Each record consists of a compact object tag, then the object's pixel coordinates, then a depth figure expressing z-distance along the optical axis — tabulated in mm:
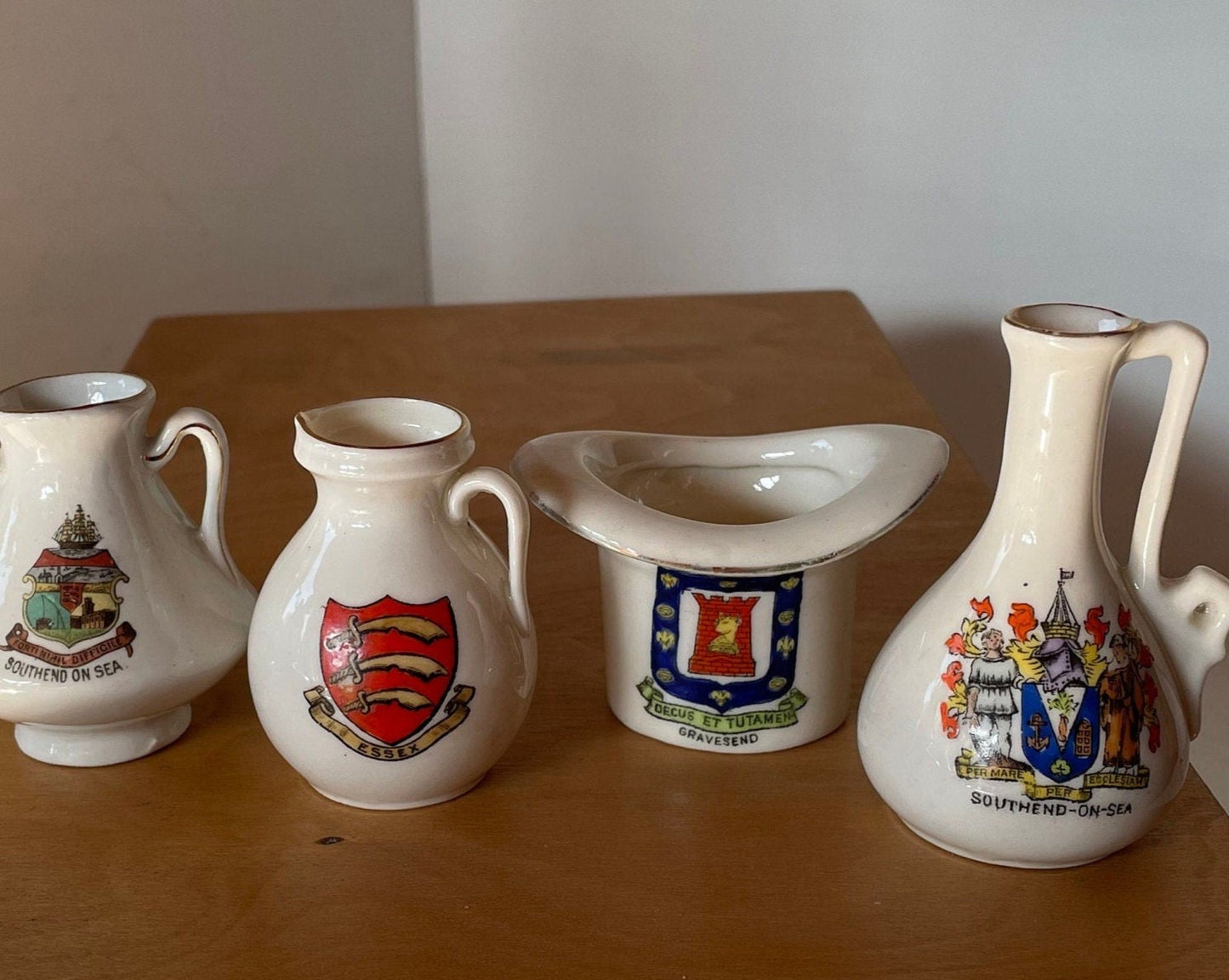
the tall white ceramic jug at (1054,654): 444
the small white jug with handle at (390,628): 472
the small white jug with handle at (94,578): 501
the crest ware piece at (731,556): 500
